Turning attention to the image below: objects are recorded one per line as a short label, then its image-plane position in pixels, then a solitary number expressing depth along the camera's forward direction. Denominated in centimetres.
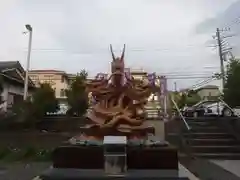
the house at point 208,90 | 3593
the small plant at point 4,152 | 745
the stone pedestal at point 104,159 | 422
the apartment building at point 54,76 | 2878
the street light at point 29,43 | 1236
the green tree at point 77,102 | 1082
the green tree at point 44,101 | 999
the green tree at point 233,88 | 1142
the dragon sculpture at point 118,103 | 487
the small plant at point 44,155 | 714
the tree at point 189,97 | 2099
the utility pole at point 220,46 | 1888
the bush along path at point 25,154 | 721
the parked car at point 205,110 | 1241
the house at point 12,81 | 1333
